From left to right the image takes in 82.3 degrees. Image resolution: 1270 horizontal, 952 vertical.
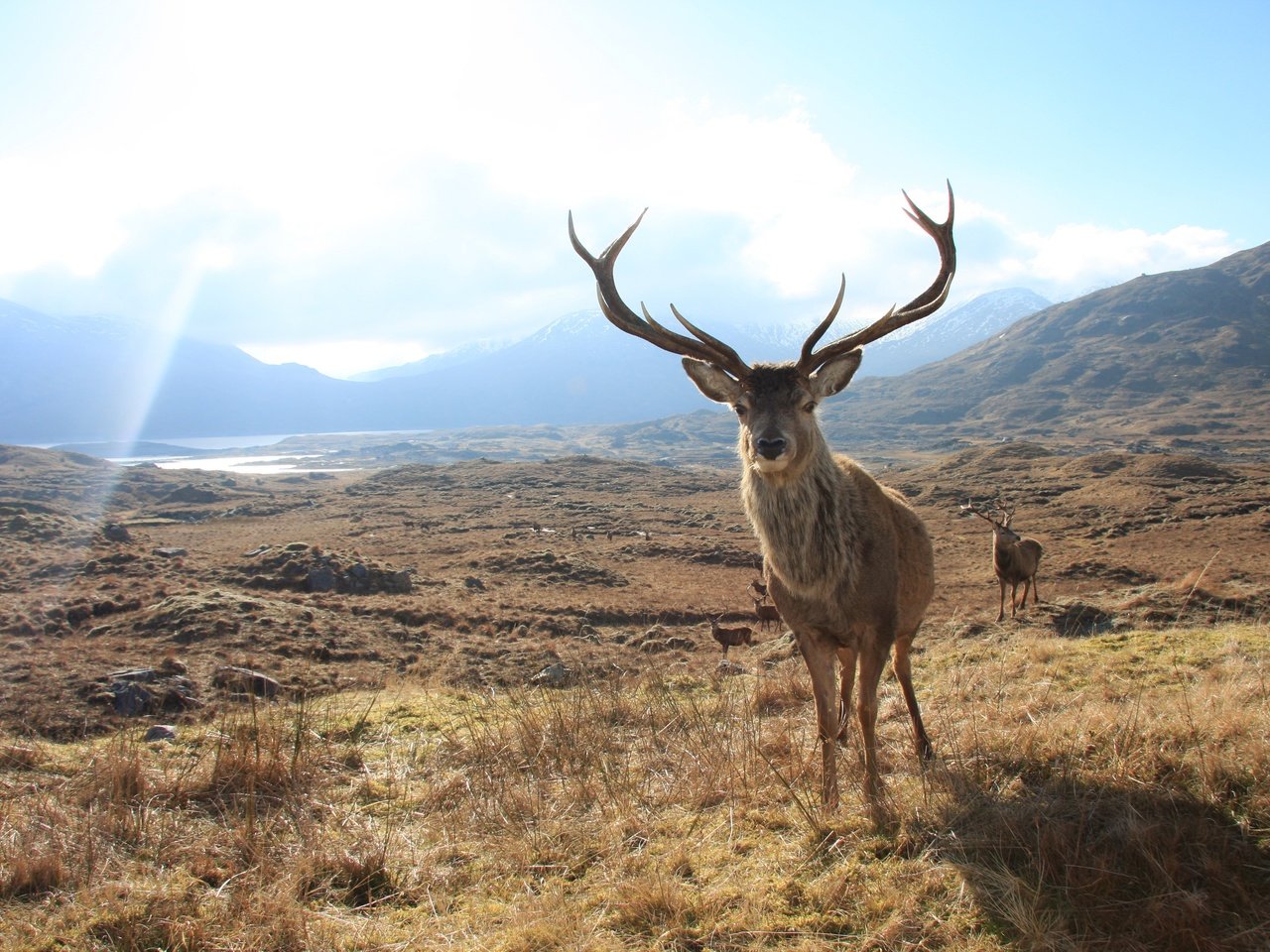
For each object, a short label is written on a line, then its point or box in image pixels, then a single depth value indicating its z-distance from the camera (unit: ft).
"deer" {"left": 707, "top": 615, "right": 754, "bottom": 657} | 50.60
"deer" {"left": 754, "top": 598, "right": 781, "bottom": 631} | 60.29
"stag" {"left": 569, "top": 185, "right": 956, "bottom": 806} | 16.80
